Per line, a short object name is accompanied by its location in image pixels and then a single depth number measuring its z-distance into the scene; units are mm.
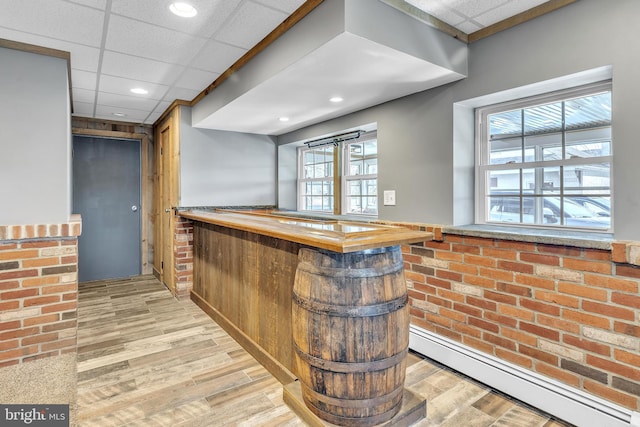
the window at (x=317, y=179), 4203
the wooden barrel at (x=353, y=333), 1520
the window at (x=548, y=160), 2020
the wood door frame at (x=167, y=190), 3934
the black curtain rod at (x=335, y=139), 3549
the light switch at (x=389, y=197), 2906
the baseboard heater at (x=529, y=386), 1671
